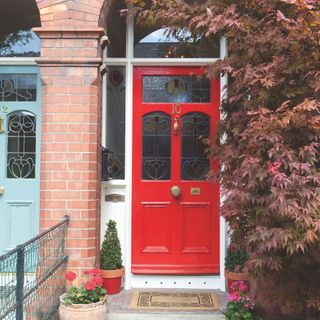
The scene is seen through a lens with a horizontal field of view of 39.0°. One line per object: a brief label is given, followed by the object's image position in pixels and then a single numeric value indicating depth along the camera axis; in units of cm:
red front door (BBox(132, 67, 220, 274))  521
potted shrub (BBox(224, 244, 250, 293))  475
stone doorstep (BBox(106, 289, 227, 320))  431
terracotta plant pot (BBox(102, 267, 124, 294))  491
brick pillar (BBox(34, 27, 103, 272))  445
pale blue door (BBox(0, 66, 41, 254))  507
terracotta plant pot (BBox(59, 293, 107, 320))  394
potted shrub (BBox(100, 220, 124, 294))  492
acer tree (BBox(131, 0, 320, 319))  323
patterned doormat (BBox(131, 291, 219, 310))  456
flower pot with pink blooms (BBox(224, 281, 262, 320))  402
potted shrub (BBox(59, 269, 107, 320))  396
